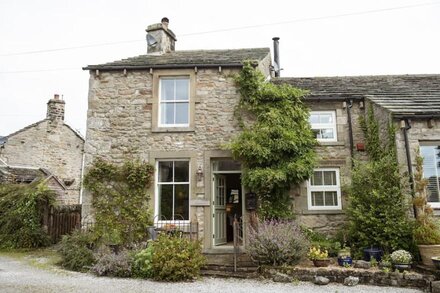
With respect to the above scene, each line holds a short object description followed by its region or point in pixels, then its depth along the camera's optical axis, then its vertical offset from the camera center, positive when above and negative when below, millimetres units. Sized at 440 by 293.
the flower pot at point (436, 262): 7598 -1296
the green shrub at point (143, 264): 8336 -1429
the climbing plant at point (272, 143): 10578 +1707
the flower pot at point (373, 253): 9016 -1320
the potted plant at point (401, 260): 8016 -1319
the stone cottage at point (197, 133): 11297 +2211
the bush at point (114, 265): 8484 -1468
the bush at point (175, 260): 8055 -1308
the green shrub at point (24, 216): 12641 -446
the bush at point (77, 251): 9281 -1282
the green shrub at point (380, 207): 9117 -180
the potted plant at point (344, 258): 8625 -1376
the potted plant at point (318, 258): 8641 -1355
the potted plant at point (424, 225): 8227 -609
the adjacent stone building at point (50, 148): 19609 +2994
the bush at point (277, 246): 8430 -1058
